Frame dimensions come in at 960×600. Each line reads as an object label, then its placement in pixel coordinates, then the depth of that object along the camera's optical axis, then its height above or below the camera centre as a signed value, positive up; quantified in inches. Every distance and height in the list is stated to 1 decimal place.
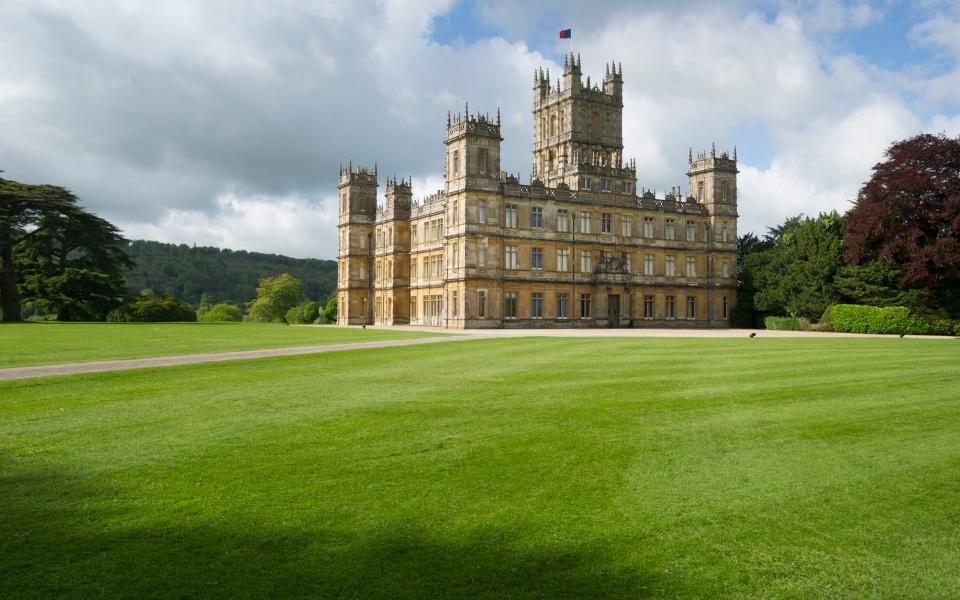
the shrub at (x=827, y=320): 1953.6 -16.5
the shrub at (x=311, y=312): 3304.6 +2.6
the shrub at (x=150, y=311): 2426.6 +4.5
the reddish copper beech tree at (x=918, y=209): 1568.7 +234.0
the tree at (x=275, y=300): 3769.7 +64.2
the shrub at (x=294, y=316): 3388.3 -16.2
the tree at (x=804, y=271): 2016.5 +125.9
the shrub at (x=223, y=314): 3390.7 -7.8
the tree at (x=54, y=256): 2340.1 +186.3
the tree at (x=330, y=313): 3088.1 -1.6
